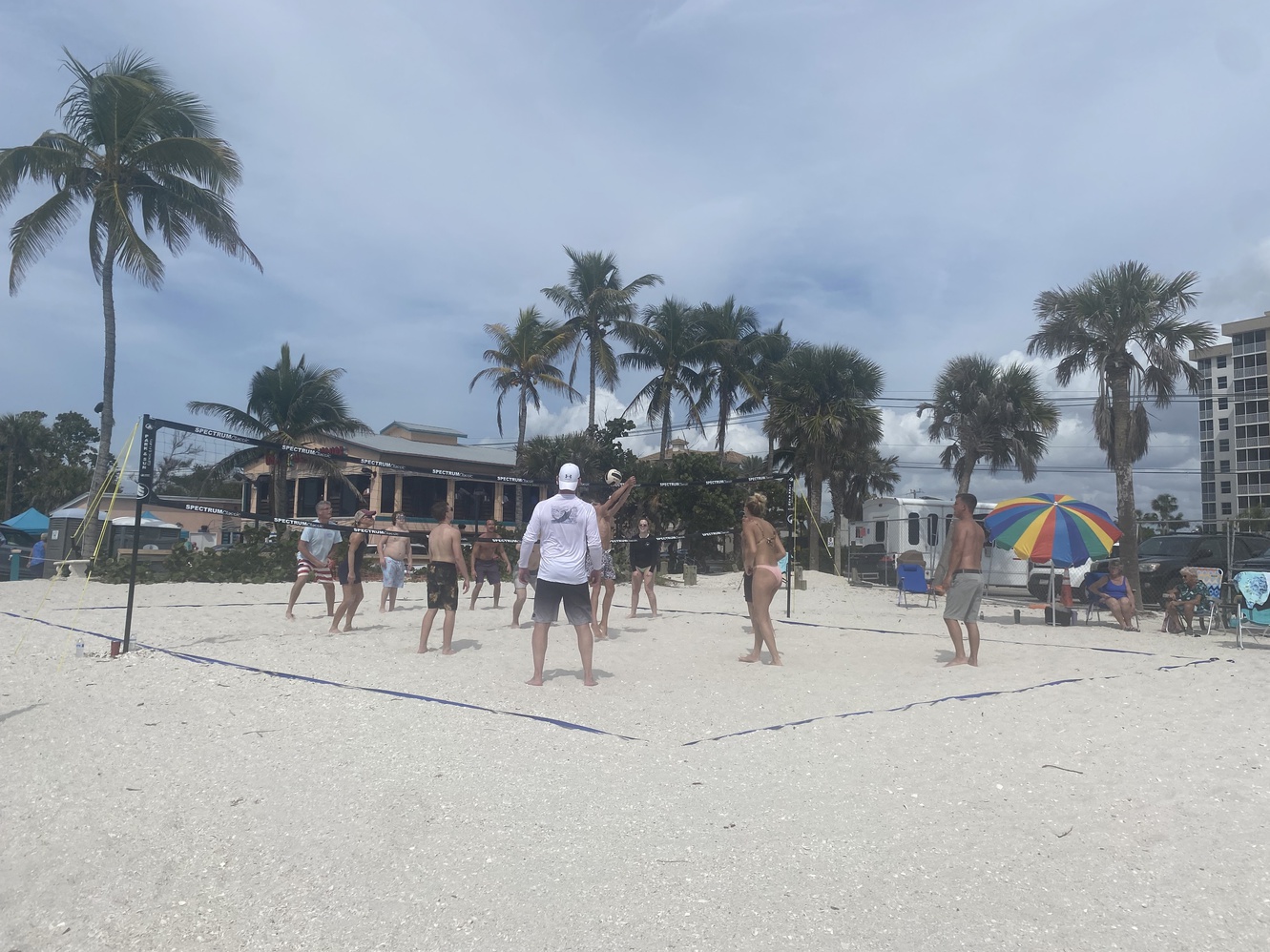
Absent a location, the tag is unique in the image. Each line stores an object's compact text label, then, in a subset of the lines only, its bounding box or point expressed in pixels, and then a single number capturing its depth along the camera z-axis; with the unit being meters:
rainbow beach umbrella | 10.59
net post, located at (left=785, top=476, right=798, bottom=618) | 10.92
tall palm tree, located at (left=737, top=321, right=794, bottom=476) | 30.64
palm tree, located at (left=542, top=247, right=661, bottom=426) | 28.81
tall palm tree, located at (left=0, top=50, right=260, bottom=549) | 17.30
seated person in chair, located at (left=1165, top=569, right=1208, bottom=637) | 11.15
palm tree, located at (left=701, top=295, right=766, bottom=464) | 30.25
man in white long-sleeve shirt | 6.25
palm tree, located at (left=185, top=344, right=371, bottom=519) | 24.59
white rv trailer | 19.72
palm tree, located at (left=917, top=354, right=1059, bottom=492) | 24.33
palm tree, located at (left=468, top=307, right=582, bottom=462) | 28.09
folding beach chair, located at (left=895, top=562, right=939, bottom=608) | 14.83
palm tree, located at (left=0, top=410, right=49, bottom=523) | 48.44
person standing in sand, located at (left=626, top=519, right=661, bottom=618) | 10.57
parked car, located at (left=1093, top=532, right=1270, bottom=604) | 14.75
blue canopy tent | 25.34
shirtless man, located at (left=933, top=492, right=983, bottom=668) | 7.49
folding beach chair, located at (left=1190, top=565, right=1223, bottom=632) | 10.99
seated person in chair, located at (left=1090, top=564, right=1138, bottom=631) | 11.60
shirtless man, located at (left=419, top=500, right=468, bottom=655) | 7.52
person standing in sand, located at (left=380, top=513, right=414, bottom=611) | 10.83
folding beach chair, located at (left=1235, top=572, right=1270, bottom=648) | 9.47
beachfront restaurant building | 26.67
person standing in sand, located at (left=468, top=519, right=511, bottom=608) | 11.12
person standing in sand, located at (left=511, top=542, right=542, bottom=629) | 9.32
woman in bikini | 7.26
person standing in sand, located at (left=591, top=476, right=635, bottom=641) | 8.25
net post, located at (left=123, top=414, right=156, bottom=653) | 7.08
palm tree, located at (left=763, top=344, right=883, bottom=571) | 24.70
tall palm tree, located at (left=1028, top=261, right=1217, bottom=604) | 15.81
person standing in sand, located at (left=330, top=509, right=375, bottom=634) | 9.06
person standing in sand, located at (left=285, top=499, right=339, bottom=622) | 9.66
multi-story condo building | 63.25
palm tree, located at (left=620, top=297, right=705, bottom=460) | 30.20
